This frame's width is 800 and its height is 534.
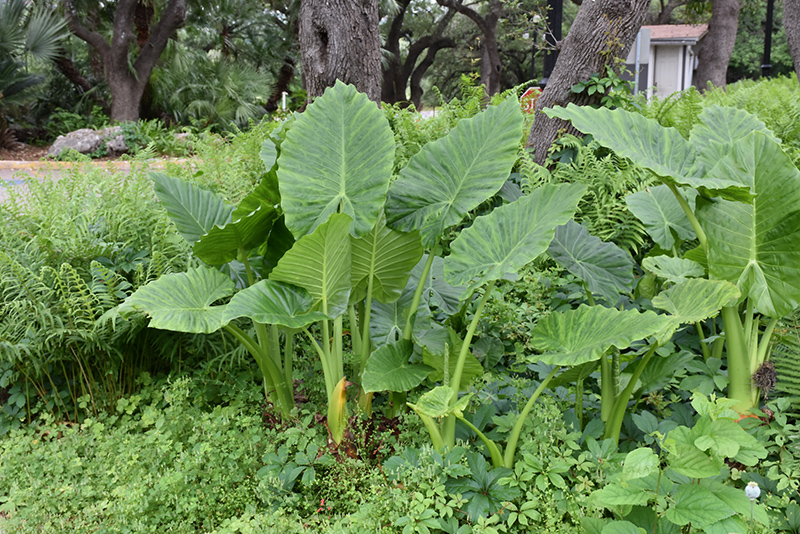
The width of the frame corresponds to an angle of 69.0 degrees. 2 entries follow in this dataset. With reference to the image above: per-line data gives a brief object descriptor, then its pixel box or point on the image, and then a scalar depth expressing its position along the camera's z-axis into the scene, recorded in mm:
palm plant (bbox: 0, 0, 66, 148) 13078
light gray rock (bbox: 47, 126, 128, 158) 12398
